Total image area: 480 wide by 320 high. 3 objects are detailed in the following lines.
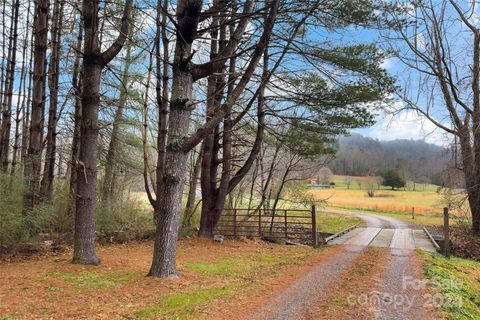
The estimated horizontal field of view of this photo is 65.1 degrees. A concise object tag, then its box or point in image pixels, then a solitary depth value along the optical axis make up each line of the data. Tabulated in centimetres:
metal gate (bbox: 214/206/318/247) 1483
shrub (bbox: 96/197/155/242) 1200
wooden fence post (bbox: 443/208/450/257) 1205
